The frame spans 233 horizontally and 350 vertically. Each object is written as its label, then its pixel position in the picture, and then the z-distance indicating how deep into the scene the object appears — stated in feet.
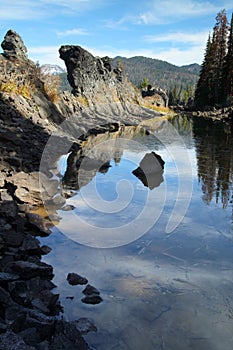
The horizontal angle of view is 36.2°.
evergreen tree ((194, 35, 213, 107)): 231.18
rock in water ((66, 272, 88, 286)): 19.76
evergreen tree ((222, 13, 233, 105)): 195.62
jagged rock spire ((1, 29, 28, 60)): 100.26
